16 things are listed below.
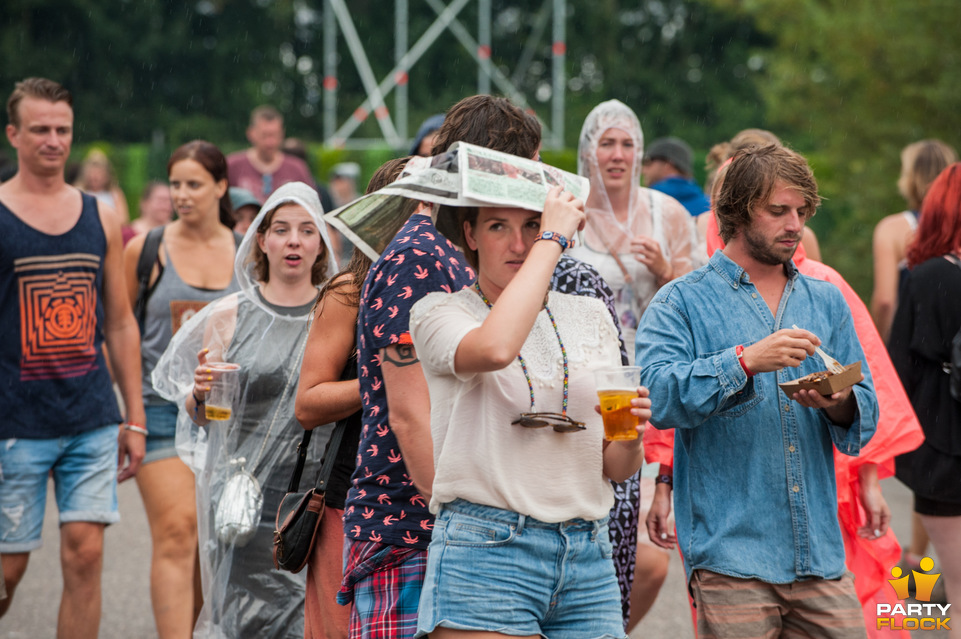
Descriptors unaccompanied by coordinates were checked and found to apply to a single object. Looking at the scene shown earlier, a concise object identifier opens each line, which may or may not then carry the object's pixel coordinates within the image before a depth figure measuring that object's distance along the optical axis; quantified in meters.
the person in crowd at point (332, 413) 7.34
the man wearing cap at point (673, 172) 15.78
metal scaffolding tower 51.62
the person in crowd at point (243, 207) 14.36
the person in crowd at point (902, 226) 13.71
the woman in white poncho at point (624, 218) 10.87
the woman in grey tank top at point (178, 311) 10.52
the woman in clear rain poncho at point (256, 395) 8.65
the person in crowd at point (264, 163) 20.73
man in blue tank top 10.22
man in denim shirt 6.68
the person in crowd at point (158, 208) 26.66
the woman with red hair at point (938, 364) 10.07
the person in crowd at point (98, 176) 26.57
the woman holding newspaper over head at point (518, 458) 5.29
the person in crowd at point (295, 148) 23.37
